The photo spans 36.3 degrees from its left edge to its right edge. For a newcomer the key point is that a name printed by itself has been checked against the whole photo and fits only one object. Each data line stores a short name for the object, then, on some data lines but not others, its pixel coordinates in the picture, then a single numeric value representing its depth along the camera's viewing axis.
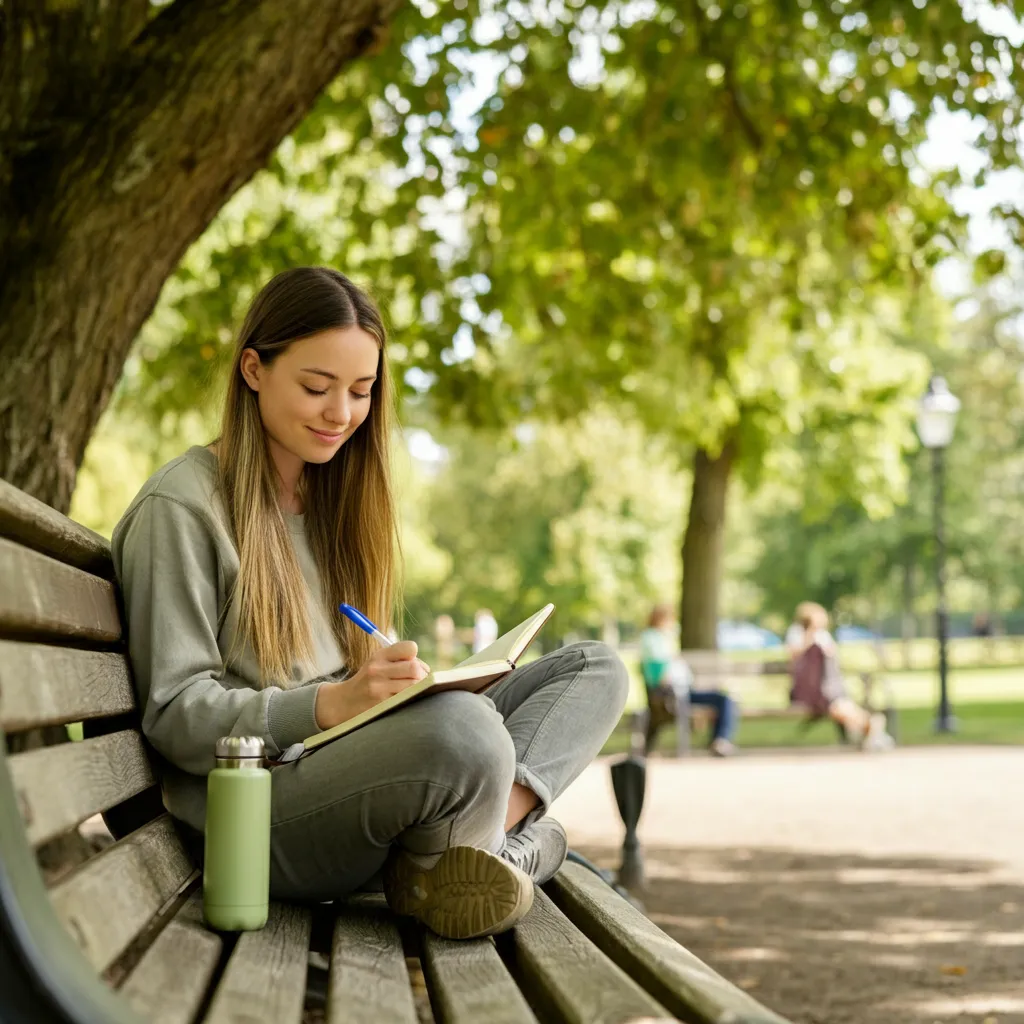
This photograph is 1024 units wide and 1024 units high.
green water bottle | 2.45
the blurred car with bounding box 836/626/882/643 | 79.04
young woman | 2.60
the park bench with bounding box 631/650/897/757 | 15.13
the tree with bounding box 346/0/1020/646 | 8.24
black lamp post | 18.72
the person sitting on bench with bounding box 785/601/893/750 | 15.34
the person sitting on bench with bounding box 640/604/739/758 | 15.11
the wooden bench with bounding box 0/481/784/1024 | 1.71
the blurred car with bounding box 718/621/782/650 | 91.38
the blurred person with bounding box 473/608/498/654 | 29.97
